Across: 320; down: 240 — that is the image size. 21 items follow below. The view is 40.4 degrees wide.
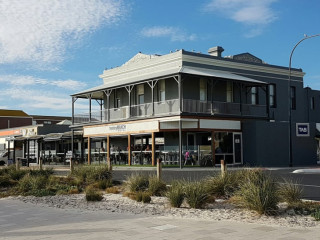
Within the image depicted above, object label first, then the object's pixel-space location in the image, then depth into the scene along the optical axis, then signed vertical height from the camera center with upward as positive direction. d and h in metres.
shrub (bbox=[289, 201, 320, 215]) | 9.98 -1.42
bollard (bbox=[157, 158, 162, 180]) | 14.34 -0.63
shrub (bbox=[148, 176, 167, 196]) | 13.31 -1.21
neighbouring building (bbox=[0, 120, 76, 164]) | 40.53 +0.69
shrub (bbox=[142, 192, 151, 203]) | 12.02 -1.38
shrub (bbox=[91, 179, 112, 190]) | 15.84 -1.31
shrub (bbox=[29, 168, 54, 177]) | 19.08 -1.04
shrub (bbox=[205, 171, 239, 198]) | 12.39 -1.08
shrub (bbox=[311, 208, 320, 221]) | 9.17 -1.46
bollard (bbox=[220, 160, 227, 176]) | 13.03 -0.63
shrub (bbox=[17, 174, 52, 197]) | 15.06 -1.39
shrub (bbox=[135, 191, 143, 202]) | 12.23 -1.38
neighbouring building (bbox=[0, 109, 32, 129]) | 78.38 +5.62
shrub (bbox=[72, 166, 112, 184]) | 16.91 -1.01
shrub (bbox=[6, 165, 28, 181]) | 19.52 -1.10
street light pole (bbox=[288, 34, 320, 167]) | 28.35 +0.39
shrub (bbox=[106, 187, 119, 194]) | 14.53 -1.40
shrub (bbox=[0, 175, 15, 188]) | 18.02 -1.37
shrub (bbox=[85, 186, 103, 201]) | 12.90 -1.41
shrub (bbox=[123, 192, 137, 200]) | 12.66 -1.41
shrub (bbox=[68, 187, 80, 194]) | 15.08 -1.47
